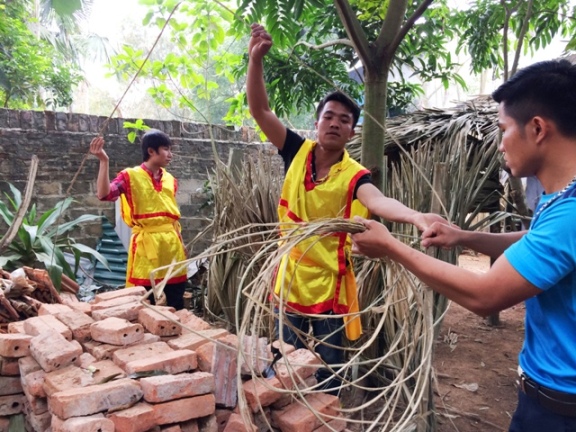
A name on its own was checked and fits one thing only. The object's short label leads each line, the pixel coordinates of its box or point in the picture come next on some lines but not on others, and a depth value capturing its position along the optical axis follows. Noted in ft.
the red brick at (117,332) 6.24
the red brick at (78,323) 6.62
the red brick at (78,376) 5.35
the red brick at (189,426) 5.38
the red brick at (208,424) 5.48
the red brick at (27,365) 6.09
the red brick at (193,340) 6.28
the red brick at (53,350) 5.70
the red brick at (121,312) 6.98
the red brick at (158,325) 6.66
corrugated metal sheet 15.50
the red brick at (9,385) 6.50
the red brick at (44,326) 6.49
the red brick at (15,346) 6.33
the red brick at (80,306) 7.47
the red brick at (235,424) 5.35
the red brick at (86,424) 4.62
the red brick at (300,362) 5.95
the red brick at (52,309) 7.52
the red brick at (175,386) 5.11
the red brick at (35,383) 5.64
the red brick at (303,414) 5.58
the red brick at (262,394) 5.53
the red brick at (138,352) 5.87
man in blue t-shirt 2.95
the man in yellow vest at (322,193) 6.29
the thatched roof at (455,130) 13.58
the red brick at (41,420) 5.78
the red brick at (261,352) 5.82
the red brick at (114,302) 7.47
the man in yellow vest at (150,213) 10.04
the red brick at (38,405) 5.80
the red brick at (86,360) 5.89
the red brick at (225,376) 5.69
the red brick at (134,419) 4.87
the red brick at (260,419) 5.68
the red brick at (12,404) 6.55
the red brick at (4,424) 6.52
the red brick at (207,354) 5.84
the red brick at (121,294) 8.11
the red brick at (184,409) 5.12
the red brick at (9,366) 6.42
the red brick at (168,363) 5.57
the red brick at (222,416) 5.73
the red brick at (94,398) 4.81
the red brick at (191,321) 7.03
